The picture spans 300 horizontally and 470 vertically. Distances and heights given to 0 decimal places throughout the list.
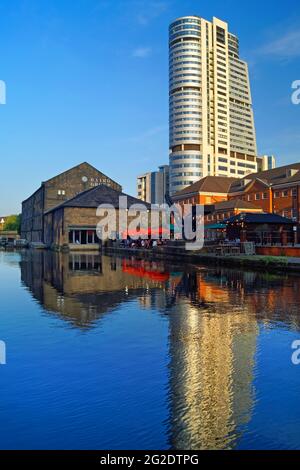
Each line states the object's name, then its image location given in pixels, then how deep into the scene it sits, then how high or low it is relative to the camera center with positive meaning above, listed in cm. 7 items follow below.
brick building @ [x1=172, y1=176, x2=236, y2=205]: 8575 +996
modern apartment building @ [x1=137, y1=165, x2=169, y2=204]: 19588 +2612
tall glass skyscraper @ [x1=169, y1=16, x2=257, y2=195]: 15562 +5315
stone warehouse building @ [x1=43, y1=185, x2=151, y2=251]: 6675 +356
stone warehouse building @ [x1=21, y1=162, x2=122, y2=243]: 8294 +1141
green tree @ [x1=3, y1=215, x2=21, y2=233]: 14741 +593
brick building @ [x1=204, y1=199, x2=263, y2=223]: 6525 +463
